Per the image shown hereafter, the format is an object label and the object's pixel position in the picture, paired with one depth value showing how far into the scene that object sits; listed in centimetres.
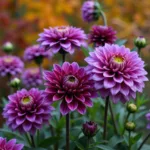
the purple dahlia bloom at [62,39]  94
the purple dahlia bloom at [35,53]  127
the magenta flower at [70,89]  80
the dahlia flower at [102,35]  105
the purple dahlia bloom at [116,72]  78
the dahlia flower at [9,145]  77
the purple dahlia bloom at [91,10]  119
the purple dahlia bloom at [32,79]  138
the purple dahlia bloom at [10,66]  127
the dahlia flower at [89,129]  86
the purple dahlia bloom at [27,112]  86
